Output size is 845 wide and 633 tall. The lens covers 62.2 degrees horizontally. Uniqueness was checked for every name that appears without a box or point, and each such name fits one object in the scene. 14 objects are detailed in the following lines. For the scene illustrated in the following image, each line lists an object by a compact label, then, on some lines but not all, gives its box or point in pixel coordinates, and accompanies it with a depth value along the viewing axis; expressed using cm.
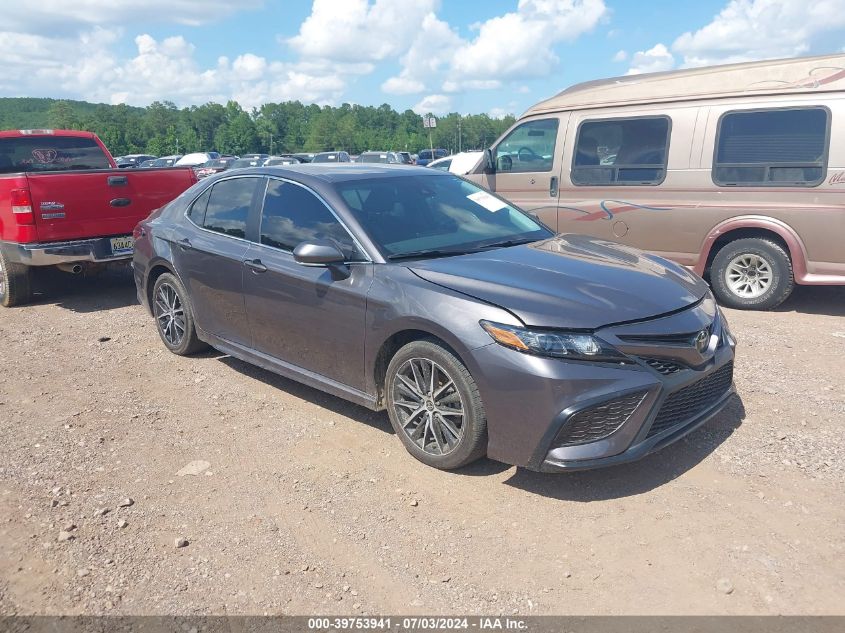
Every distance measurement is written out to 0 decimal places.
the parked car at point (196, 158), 4341
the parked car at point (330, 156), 3166
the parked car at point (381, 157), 3378
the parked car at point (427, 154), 4976
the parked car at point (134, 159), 4188
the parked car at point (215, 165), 3084
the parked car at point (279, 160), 3359
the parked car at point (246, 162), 3319
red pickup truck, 748
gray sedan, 340
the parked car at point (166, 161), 4120
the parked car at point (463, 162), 1517
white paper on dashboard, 506
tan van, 680
